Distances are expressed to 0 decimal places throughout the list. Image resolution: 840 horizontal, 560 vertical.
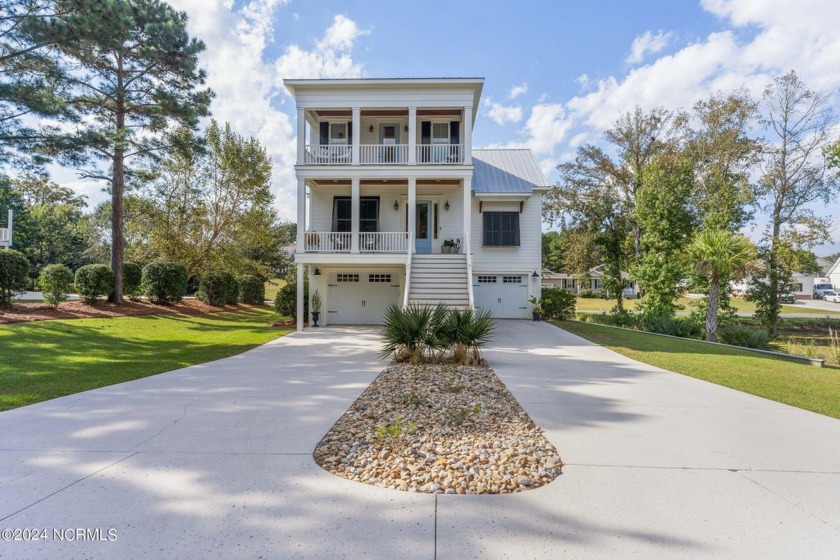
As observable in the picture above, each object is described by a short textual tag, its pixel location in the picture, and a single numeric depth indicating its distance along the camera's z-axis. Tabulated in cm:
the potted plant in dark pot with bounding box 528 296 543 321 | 1608
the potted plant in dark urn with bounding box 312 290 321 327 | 1455
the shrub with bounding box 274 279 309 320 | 1573
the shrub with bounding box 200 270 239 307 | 2100
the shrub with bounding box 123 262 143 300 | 1784
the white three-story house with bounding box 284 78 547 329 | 1359
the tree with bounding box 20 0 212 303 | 936
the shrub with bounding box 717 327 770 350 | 1240
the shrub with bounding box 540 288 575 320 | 1680
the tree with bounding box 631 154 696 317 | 1744
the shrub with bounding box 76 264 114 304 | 1562
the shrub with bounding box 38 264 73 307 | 1465
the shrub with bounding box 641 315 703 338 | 1487
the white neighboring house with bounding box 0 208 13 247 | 1894
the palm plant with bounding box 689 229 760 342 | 1379
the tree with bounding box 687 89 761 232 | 1767
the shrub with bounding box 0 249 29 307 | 1342
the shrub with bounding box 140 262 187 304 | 1831
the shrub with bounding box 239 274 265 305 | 2438
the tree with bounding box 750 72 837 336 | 1748
